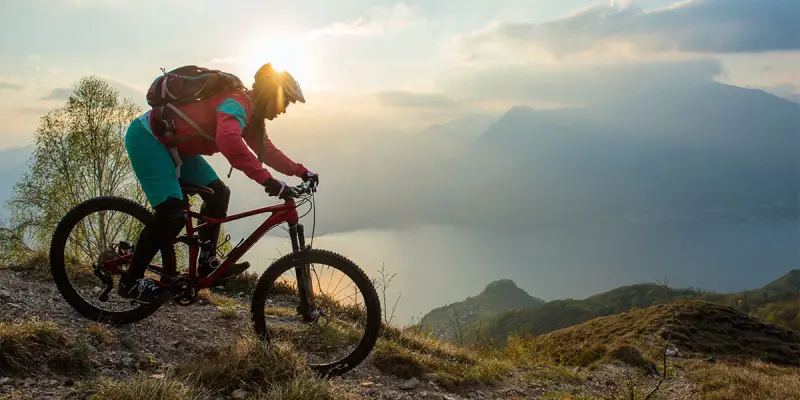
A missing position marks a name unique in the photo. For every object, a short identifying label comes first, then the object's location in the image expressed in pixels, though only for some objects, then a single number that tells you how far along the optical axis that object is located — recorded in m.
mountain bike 4.67
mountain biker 4.53
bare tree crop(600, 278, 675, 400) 4.21
